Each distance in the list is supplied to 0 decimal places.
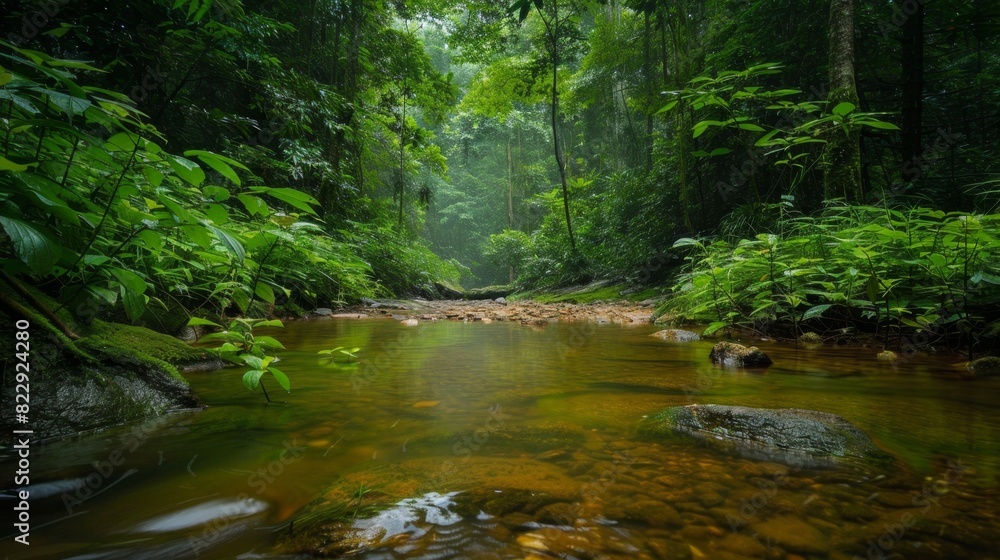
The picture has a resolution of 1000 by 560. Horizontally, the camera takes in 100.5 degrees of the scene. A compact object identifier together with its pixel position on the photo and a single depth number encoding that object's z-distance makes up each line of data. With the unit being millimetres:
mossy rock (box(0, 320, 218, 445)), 1261
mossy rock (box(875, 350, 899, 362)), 2438
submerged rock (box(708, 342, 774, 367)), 2398
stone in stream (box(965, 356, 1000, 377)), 2034
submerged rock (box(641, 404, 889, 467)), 1136
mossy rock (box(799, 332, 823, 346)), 3147
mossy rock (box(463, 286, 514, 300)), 17062
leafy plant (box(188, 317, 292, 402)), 1408
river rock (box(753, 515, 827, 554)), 748
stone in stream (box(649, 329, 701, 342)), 3648
